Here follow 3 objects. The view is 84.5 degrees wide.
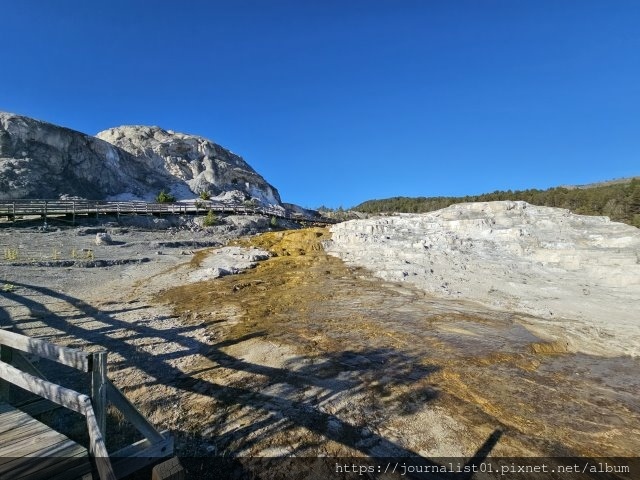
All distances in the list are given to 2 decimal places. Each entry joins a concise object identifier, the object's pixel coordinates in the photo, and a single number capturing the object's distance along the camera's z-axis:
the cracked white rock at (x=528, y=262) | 10.34
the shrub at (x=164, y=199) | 47.44
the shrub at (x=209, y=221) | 35.78
